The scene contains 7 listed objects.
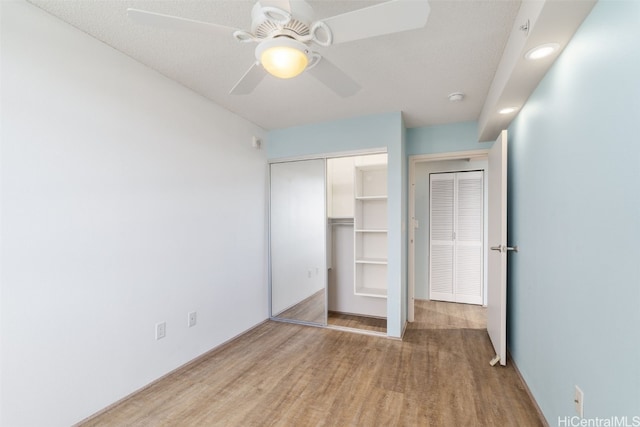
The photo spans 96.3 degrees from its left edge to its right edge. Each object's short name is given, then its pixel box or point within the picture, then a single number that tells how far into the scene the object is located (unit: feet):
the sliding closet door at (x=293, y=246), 11.59
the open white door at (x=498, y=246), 7.75
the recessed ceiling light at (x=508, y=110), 7.60
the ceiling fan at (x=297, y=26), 3.60
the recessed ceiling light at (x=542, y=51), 4.80
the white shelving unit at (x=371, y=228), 12.04
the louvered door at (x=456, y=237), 13.83
